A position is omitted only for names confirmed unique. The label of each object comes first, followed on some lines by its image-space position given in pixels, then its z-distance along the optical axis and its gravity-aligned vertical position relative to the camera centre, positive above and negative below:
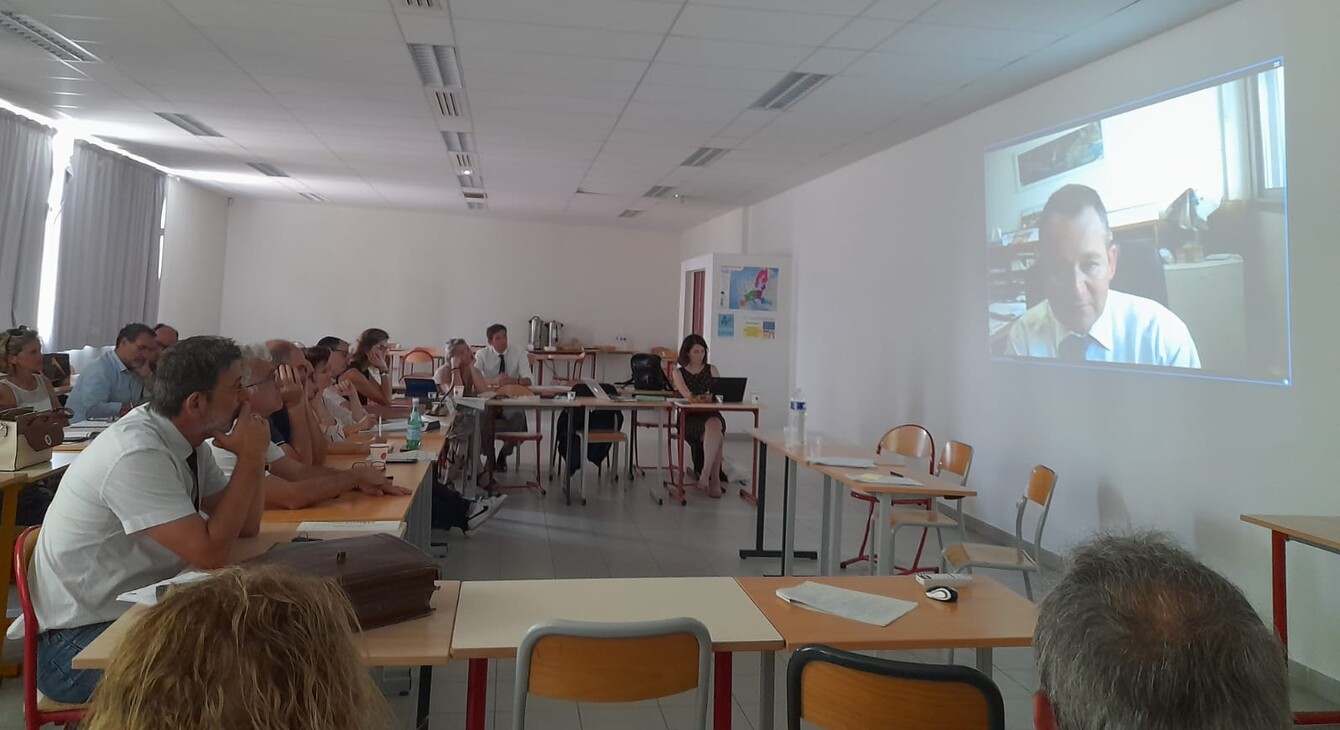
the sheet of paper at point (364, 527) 2.37 -0.41
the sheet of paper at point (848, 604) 1.92 -0.50
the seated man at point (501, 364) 7.13 +0.36
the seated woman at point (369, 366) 5.52 +0.22
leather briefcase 1.65 -0.39
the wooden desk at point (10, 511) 2.78 -0.47
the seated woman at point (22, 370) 4.18 +0.08
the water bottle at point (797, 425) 4.66 -0.10
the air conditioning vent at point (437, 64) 4.51 +2.08
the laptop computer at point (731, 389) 6.66 +0.16
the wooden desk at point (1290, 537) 2.50 -0.37
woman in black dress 6.45 +0.06
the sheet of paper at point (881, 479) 3.53 -0.31
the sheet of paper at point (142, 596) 1.56 -0.43
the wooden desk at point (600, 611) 1.67 -0.51
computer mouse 2.04 -0.49
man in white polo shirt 1.83 -0.34
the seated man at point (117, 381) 5.05 +0.05
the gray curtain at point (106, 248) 7.15 +1.43
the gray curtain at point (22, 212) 5.99 +1.41
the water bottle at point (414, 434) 3.78 -0.18
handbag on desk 2.90 -0.20
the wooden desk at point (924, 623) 1.77 -0.52
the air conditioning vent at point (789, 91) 4.78 +2.11
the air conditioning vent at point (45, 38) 4.31 +2.07
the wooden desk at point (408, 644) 1.49 -0.52
